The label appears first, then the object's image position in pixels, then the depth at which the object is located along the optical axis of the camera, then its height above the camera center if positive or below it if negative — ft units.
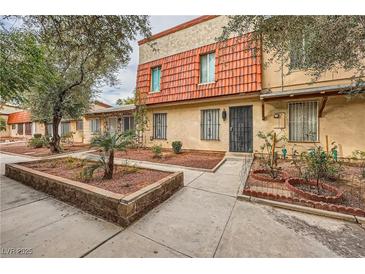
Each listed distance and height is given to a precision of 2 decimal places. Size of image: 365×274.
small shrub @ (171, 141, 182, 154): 27.63 -1.90
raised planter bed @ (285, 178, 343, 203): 10.02 -3.83
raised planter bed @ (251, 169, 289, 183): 13.70 -3.70
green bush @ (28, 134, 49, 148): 37.45 -1.69
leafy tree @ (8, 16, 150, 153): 12.39 +8.34
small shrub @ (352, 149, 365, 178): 17.85 -2.86
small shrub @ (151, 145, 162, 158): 23.97 -2.49
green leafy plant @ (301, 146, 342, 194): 12.39 -2.63
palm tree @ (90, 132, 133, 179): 12.52 -0.74
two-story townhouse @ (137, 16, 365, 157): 20.04 +5.11
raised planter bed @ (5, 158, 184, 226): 8.17 -3.51
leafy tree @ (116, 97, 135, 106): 101.57 +21.06
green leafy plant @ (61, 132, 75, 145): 40.73 -1.30
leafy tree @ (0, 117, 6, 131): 69.53 +5.30
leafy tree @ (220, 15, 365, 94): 10.65 +7.08
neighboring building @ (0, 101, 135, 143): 41.50 +3.72
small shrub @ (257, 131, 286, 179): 14.45 -2.86
